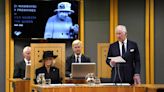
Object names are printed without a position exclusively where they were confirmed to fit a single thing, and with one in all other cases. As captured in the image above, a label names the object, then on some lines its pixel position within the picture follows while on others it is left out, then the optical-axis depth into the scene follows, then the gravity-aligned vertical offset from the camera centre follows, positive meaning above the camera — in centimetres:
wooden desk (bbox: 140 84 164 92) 783 -58
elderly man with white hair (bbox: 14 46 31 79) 1149 -45
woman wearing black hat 962 -43
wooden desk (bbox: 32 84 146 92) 779 -58
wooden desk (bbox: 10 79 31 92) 1009 -69
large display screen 1345 +40
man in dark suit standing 958 -26
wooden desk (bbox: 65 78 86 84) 938 -58
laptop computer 930 -41
